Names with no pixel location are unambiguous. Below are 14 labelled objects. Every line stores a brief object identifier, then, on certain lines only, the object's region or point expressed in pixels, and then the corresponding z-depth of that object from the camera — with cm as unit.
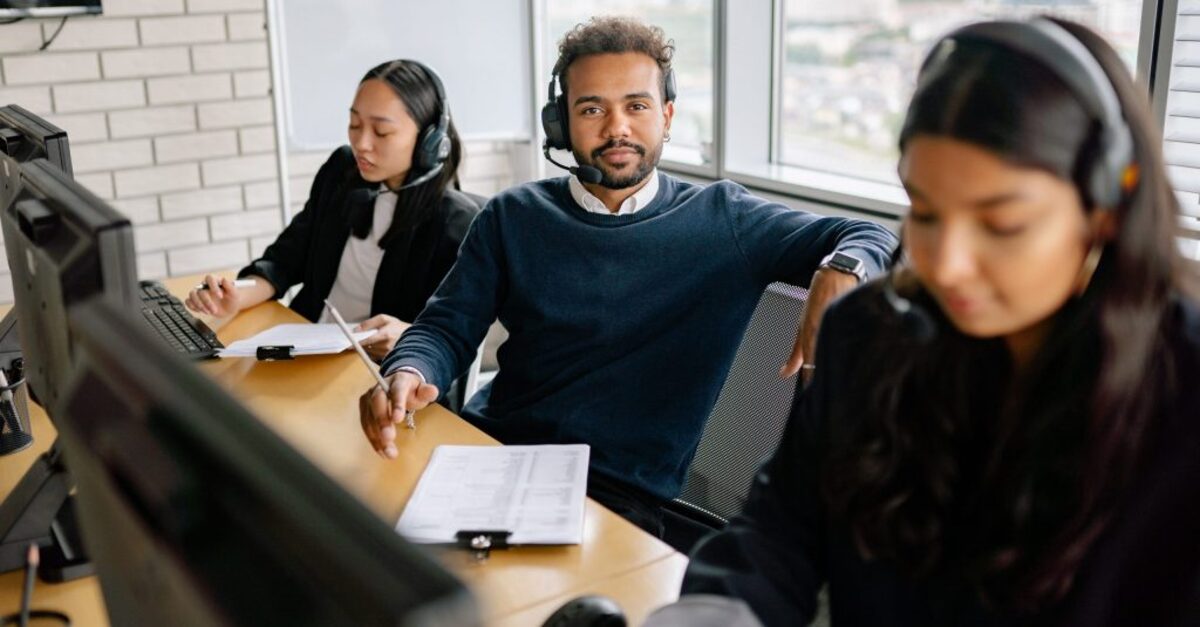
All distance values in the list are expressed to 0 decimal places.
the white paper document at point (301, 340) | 197
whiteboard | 336
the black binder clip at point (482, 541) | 123
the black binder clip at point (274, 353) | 197
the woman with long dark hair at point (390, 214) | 229
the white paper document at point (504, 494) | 127
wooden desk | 117
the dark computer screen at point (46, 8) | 296
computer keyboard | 202
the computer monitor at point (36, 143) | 152
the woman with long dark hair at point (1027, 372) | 79
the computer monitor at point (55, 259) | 90
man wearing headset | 173
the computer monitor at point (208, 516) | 39
